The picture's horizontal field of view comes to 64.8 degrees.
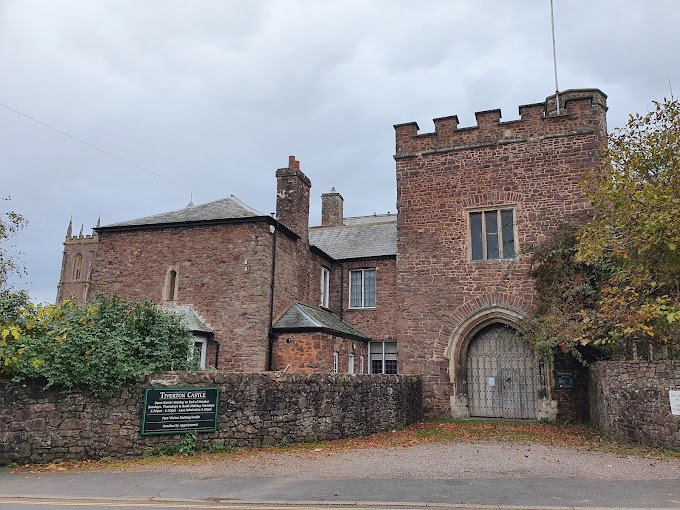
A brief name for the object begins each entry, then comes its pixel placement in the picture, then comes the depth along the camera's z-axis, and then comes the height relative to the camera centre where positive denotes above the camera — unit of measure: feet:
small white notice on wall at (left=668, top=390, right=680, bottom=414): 34.17 -1.18
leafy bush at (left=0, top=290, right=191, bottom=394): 32.22 +1.81
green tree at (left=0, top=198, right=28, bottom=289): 37.27 +9.47
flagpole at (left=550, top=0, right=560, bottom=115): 60.13 +33.85
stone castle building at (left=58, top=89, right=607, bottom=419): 56.39 +12.82
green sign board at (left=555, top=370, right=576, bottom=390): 52.44 +0.00
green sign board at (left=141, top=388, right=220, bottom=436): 34.09 -2.31
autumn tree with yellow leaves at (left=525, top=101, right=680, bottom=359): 32.50 +8.99
